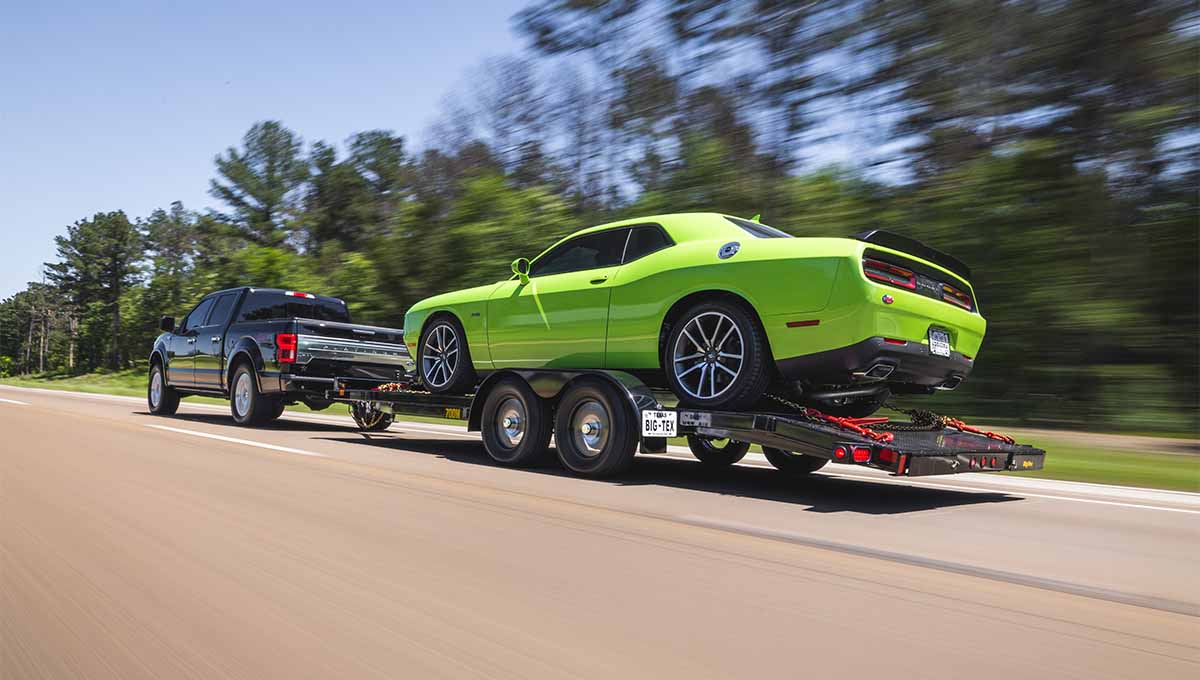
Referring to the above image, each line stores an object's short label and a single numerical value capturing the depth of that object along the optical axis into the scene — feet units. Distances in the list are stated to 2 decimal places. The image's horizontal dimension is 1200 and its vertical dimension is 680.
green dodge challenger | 20.07
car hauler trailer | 19.70
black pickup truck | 39.45
